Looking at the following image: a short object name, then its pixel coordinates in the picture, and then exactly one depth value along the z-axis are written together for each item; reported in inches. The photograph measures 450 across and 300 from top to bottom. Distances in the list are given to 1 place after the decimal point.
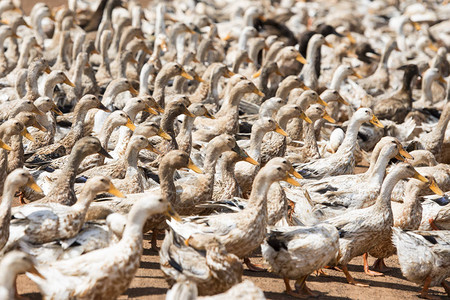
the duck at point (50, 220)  502.6
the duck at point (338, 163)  757.9
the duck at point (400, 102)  1120.2
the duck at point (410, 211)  650.2
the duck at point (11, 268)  410.3
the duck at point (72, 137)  745.6
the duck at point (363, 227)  585.9
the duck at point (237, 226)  527.5
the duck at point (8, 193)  493.4
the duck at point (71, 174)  582.5
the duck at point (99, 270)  442.6
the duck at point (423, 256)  562.6
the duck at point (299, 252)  527.5
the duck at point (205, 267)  475.5
